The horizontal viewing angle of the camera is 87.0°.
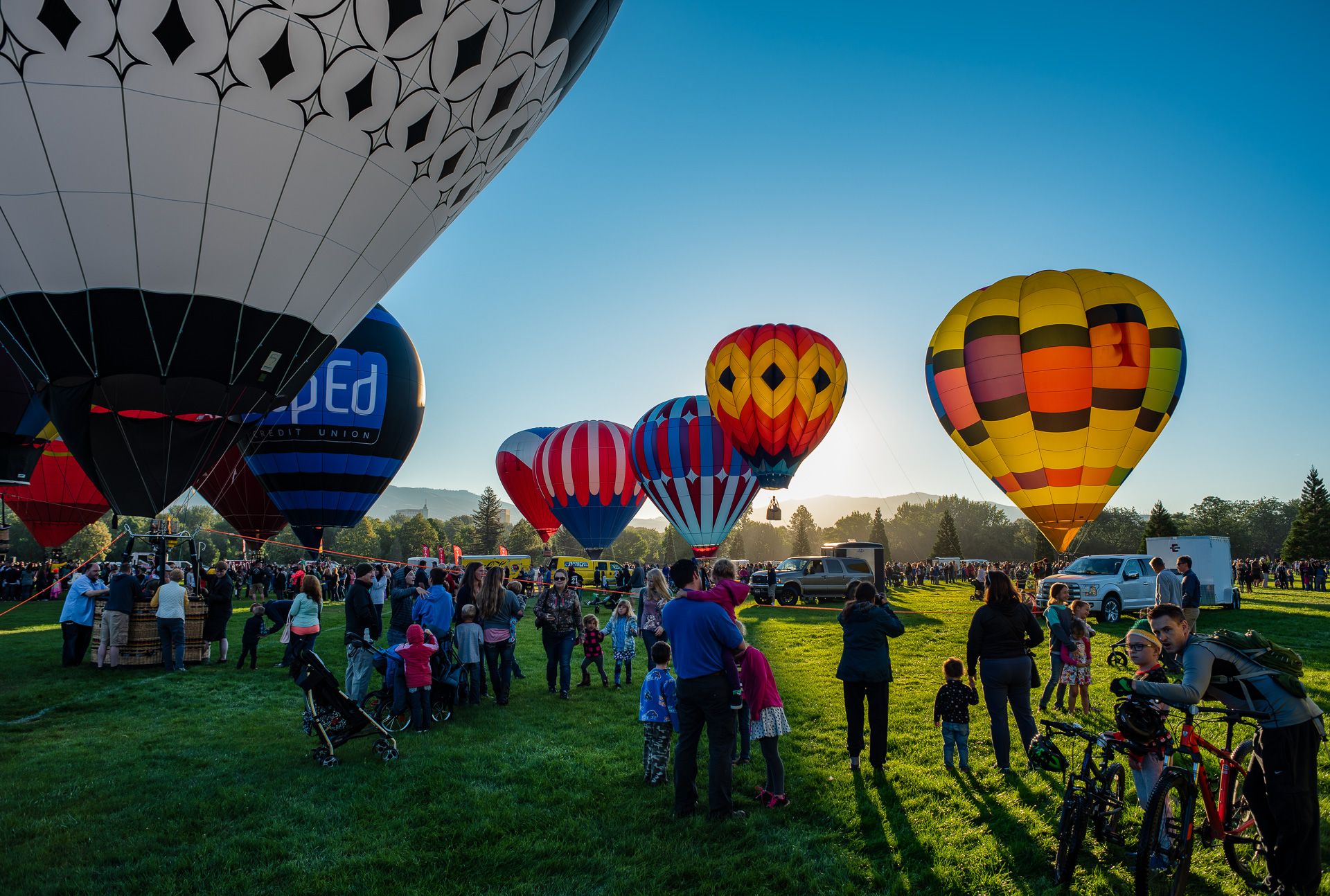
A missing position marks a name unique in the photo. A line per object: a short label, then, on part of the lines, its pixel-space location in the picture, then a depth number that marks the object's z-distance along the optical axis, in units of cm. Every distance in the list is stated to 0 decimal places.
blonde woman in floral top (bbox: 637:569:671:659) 784
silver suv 2294
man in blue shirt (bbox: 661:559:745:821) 450
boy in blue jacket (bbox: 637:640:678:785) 529
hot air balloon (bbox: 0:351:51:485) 1261
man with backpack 316
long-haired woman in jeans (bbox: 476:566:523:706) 782
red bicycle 314
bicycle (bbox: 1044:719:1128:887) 345
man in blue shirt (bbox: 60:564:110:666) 1017
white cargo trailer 1900
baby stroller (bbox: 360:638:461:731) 682
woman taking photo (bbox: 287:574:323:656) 756
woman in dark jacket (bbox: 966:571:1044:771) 516
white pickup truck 1672
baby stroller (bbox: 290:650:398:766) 579
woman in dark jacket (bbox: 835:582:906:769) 527
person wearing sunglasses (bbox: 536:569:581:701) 839
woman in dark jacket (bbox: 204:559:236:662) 1055
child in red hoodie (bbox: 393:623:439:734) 669
